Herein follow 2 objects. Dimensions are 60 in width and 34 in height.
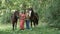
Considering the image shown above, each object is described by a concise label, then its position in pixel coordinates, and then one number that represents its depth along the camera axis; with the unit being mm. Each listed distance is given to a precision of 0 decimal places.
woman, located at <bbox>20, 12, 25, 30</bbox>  9701
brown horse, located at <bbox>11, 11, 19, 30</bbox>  9569
